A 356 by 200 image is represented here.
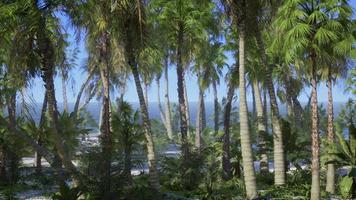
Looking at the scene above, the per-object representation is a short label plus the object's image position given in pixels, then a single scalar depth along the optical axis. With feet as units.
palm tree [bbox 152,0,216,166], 64.00
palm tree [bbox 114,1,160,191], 47.75
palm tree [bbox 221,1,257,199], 46.52
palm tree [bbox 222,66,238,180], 68.59
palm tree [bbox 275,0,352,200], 44.86
